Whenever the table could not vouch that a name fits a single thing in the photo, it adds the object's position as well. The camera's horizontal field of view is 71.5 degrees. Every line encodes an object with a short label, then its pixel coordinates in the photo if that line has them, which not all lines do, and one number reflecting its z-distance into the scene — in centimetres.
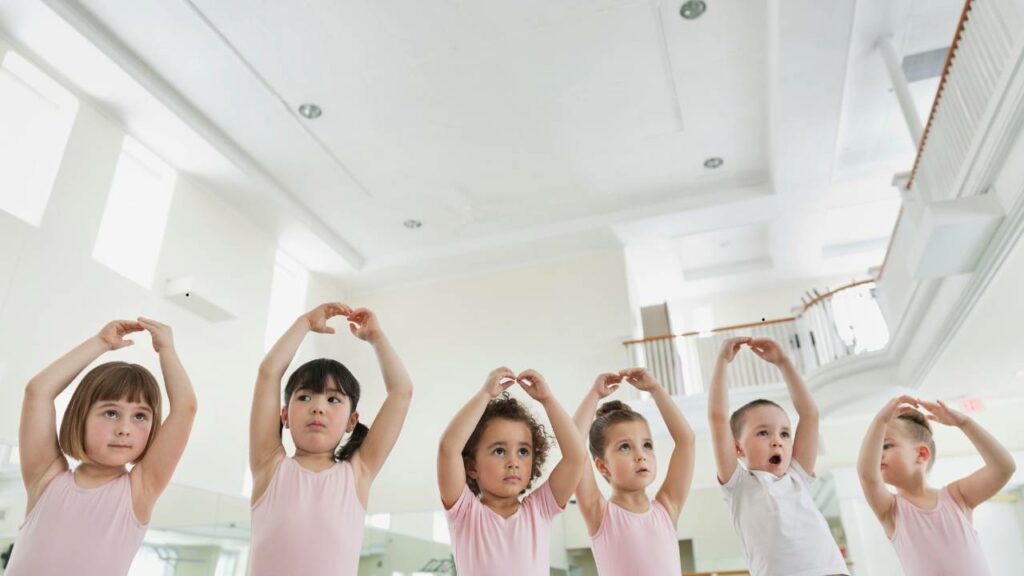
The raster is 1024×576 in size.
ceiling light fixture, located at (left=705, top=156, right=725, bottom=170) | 1020
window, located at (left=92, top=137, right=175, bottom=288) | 827
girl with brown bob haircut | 210
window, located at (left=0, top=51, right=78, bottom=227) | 706
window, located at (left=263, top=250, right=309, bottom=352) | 1128
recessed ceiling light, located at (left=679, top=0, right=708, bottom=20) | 752
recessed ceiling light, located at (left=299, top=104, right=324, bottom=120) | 884
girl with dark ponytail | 206
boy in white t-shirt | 255
